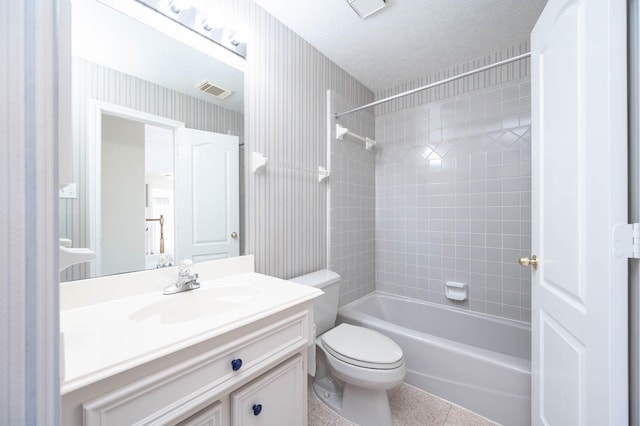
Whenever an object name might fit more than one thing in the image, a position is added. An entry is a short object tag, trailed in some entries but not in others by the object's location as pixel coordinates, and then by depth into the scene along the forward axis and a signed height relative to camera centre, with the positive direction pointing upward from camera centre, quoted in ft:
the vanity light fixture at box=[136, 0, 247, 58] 3.58 +2.94
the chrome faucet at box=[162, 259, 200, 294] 3.37 -0.92
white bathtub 4.26 -2.94
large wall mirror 2.99 +0.99
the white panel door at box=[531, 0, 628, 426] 1.98 -0.01
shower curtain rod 4.23 +2.56
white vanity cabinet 1.78 -1.50
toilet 4.09 -2.55
